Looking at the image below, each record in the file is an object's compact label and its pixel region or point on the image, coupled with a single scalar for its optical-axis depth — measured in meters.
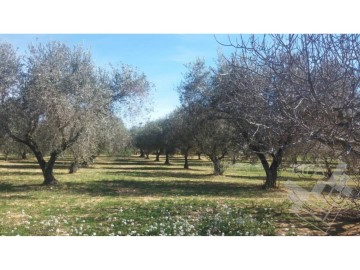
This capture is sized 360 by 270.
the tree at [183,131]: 22.88
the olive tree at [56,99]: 16.92
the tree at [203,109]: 20.70
